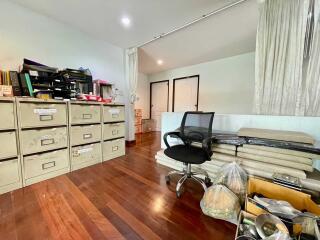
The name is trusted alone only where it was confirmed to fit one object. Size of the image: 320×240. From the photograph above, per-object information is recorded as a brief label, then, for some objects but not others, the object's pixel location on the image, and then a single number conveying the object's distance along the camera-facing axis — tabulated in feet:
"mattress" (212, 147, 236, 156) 5.88
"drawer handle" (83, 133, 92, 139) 7.45
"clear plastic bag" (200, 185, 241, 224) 4.01
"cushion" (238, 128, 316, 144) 4.53
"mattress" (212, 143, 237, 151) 5.80
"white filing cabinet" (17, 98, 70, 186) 5.55
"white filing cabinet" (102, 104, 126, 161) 8.39
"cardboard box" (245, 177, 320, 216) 3.49
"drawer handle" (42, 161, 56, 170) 6.12
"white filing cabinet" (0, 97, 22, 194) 5.08
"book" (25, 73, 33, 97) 5.92
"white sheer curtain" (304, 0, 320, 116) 4.99
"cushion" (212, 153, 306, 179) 4.57
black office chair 5.05
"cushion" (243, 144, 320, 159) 4.41
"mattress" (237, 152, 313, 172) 4.56
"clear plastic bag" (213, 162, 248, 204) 4.52
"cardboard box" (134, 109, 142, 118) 16.89
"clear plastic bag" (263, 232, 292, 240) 2.57
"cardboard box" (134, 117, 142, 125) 16.93
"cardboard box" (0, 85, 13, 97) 5.26
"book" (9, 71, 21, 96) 5.63
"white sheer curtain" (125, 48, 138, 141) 11.22
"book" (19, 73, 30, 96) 5.83
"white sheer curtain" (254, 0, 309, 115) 5.25
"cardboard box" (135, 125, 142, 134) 17.34
